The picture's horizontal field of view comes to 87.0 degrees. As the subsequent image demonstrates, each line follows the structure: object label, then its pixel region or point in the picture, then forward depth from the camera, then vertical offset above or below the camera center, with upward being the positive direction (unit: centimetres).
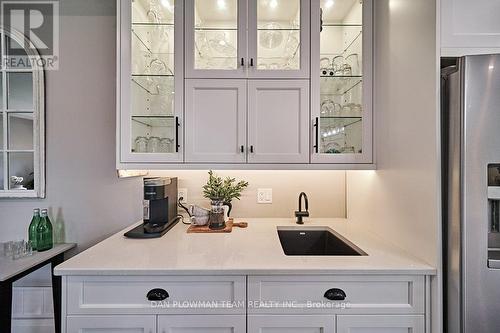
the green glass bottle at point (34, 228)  163 -39
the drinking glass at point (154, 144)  158 +13
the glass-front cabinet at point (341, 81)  156 +51
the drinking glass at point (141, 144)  157 +13
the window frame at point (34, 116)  177 +34
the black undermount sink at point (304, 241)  178 -51
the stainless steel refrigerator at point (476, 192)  100 -10
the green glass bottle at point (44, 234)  165 -43
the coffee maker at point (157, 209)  152 -27
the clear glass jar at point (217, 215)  168 -31
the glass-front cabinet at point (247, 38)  154 +76
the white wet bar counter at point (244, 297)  110 -55
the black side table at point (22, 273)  131 -56
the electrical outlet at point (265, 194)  197 -21
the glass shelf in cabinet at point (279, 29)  158 +83
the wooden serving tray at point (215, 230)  163 -39
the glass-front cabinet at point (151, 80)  154 +51
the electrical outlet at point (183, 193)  195 -20
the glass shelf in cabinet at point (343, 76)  160 +55
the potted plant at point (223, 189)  186 -16
